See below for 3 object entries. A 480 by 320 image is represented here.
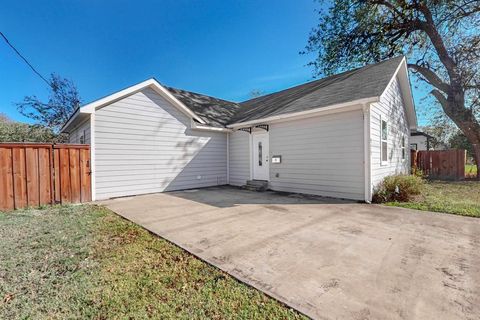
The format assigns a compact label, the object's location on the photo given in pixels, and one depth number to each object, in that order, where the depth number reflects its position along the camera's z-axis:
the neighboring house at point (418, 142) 18.29
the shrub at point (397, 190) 6.88
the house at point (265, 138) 7.08
